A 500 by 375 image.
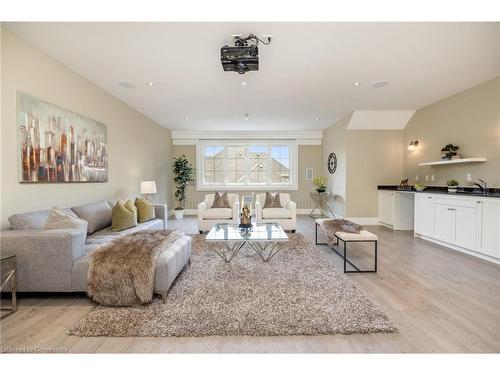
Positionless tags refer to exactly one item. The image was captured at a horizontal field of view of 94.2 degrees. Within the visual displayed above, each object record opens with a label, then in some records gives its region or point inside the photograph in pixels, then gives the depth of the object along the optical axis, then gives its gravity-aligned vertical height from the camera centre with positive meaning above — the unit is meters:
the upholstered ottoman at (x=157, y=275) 2.08 -0.84
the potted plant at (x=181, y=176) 6.74 +0.16
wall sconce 5.24 +0.79
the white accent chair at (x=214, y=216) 4.82 -0.72
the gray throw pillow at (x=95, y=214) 3.03 -0.44
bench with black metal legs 2.83 -0.72
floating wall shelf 3.75 +0.33
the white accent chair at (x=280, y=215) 4.86 -0.73
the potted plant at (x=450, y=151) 4.21 +0.54
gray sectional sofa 2.02 -0.70
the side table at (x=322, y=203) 6.60 -0.68
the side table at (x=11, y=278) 1.93 -0.81
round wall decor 6.52 +0.51
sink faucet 3.67 -0.07
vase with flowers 6.76 -0.07
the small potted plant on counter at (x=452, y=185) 4.02 -0.09
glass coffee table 2.95 -0.73
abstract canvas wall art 2.51 +0.49
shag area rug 1.72 -1.09
